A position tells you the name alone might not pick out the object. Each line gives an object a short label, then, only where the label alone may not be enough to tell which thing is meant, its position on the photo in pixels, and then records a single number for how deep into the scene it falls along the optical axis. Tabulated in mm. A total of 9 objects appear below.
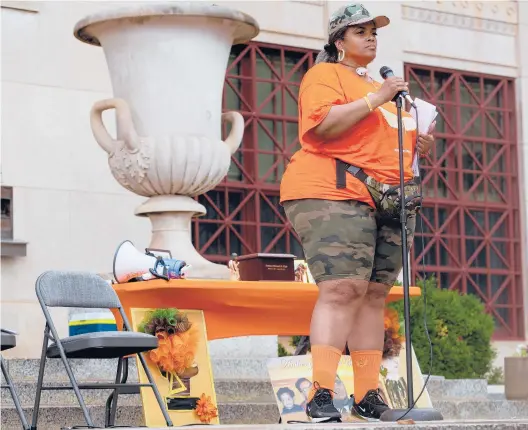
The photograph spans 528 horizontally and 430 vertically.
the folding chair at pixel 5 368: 11566
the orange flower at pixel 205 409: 13203
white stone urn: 17625
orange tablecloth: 13672
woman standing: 10922
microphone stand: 10477
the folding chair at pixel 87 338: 11469
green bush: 22109
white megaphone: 13625
